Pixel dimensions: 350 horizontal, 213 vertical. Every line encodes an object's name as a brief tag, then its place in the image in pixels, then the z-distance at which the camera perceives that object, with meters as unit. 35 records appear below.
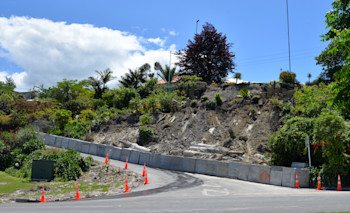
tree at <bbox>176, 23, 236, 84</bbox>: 44.81
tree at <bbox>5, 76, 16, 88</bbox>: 73.31
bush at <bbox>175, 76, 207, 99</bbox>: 37.75
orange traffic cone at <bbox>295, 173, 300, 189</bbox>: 15.75
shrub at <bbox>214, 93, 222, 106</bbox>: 33.12
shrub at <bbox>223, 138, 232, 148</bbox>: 25.34
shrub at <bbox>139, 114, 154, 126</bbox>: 32.06
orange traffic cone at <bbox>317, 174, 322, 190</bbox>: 15.27
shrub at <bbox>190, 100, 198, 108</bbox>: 34.21
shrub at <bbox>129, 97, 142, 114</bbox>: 36.07
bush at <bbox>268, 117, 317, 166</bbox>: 18.03
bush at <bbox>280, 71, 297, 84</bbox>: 32.88
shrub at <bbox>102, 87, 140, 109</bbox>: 40.97
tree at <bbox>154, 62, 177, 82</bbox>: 51.22
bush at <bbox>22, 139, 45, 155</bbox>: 25.16
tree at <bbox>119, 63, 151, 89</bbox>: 51.76
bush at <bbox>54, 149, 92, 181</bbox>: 19.02
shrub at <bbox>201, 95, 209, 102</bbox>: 34.69
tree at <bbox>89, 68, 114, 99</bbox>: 48.97
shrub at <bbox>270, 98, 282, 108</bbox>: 27.81
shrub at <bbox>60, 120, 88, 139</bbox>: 32.31
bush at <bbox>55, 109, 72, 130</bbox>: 34.78
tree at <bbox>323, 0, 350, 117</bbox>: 8.02
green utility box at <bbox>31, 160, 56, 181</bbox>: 18.77
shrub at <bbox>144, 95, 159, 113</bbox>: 34.50
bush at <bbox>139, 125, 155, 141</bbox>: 29.12
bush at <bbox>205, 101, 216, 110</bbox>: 32.66
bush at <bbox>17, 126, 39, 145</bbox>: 26.08
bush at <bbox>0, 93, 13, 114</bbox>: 42.00
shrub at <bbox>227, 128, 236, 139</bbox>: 26.44
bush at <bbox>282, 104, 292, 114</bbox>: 26.86
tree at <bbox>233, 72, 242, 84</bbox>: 39.59
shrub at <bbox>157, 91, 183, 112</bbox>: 34.50
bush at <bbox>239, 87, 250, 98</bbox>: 32.69
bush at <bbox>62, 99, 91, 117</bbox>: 39.75
